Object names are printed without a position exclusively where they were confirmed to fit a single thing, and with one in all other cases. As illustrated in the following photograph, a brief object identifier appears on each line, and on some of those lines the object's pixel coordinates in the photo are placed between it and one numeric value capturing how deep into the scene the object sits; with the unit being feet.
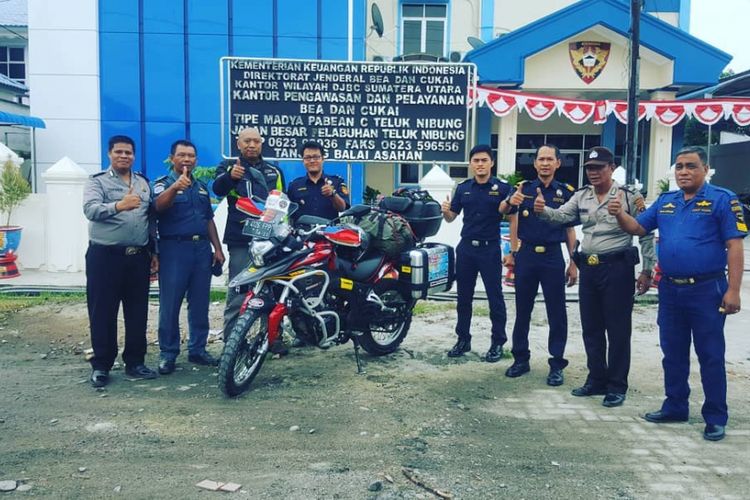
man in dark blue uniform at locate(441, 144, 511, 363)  18.44
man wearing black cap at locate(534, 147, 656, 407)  15.11
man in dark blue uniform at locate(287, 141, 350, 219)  19.42
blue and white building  50.88
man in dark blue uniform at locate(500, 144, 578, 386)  16.90
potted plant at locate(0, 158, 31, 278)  30.22
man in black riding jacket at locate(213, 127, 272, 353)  17.89
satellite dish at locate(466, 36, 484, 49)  55.52
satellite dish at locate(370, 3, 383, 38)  54.08
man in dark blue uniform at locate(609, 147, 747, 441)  13.10
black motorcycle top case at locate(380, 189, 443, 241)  18.98
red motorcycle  15.15
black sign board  29.71
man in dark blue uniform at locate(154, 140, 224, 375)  17.22
